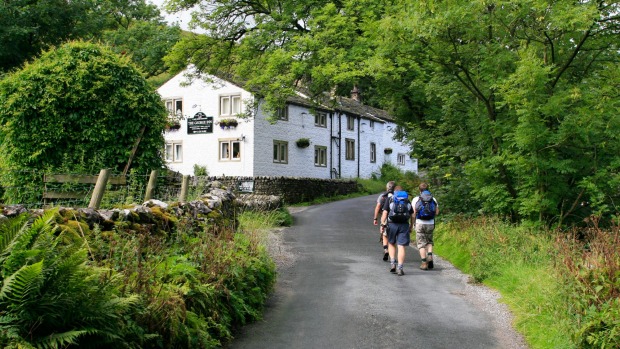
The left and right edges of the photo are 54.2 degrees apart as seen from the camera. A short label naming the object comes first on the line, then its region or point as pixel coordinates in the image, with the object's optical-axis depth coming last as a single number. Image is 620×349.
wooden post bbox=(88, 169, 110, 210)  9.58
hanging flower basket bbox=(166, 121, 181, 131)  36.57
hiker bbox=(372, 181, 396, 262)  14.53
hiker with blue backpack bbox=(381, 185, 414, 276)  13.41
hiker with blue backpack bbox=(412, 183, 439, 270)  14.09
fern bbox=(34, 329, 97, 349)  4.66
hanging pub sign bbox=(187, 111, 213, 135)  38.60
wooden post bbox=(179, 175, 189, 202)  12.33
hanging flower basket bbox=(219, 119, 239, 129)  37.19
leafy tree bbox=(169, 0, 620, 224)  13.54
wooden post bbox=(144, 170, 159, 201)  11.71
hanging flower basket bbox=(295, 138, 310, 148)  40.97
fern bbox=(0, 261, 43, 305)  4.55
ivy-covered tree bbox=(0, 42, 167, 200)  13.07
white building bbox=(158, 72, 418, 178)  37.59
